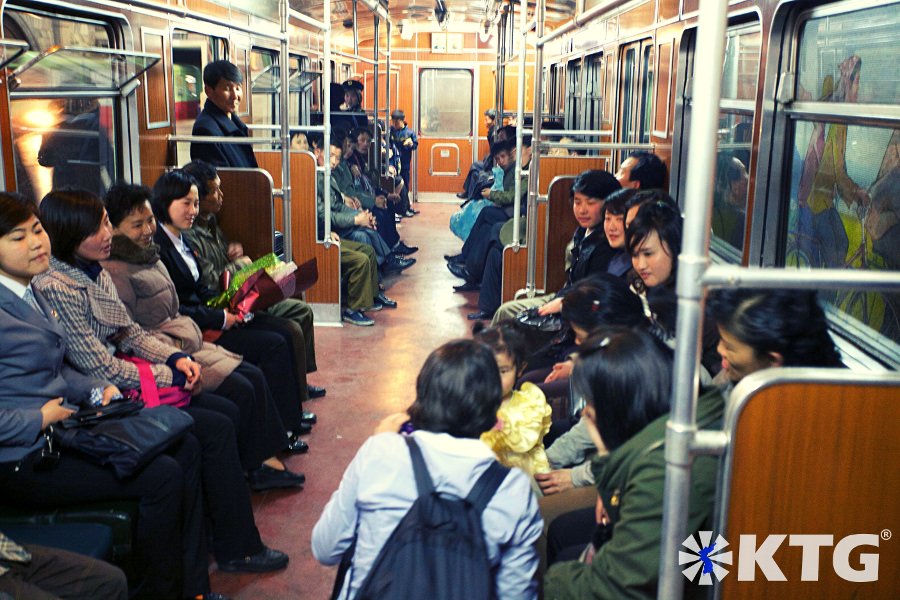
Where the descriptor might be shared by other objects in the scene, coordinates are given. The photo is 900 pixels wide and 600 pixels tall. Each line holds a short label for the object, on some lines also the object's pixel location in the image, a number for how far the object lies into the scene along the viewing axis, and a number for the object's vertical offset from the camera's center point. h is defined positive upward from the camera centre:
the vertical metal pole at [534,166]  4.47 -0.23
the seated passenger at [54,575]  2.11 -1.10
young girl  2.75 -0.90
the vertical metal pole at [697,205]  1.40 -0.12
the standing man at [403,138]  12.57 -0.26
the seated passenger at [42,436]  2.54 -0.88
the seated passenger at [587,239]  4.11 -0.55
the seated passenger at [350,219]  7.18 -0.79
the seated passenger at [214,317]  3.90 -0.87
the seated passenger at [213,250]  4.27 -0.64
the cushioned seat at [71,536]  2.46 -1.14
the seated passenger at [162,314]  3.45 -0.75
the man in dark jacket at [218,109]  5.08 +0.04
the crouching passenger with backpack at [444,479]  1.79 -0.70
